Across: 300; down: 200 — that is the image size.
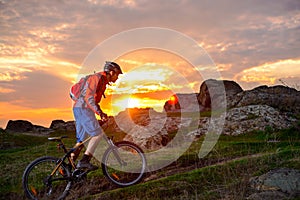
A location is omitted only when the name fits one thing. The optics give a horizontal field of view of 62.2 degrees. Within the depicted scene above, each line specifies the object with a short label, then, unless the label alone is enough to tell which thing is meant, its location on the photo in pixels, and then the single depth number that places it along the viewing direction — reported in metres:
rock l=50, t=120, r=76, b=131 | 44.69
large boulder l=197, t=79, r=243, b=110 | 28.86
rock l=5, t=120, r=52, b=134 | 43.74
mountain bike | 7.06
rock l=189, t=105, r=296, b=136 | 16.23
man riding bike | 6.88
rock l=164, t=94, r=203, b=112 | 30.90
